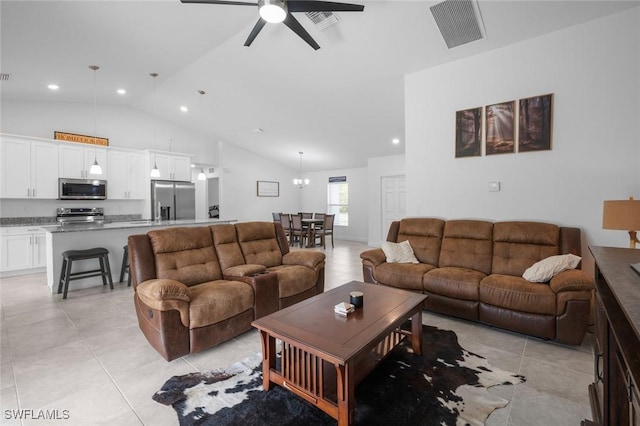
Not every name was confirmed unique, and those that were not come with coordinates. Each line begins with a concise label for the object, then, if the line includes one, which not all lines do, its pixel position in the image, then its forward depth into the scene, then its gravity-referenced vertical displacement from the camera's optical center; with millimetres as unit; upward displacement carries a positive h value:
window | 9406 +202
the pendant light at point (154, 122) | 4766 +2076
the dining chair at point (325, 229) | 7856 -593
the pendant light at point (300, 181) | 9086 +881
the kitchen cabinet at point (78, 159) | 5375 +968
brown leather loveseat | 2211 -678
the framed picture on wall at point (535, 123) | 3162 +942
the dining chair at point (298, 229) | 7792 -568
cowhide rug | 1619 -1182
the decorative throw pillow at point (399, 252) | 3553 -563
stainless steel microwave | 5340 +393
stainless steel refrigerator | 6445 +206
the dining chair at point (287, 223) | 8264 -429
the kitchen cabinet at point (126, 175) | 5996 +741
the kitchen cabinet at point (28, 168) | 4793 +729
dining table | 7754 -518
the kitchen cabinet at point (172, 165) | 6489 +1037
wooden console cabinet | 893 -478
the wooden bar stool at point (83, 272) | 3705 -785
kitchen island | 3943 -486
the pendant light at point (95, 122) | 4410 +1817
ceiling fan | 2088 +1552
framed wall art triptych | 3191 +953
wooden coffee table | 1475 -755
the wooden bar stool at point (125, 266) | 4404 -874
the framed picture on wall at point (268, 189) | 9078 +643
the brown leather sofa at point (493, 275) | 2387 -691
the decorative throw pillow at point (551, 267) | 2609 -550
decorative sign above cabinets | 5521 +1424
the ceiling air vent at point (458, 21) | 2725 +1907
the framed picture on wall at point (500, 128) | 3381 +950
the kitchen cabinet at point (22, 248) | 4699 -653
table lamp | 2068 -66
